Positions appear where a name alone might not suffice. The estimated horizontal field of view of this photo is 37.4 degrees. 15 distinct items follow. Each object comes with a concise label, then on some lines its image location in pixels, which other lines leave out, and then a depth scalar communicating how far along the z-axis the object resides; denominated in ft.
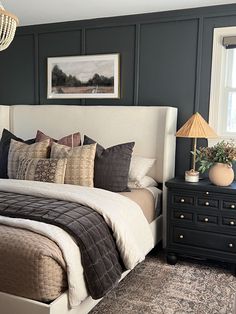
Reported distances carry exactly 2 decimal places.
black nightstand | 9.96
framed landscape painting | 13.00
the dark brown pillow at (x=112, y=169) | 10.43
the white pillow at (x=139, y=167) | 11.18
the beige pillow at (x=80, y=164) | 10.25
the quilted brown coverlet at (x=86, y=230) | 6.84
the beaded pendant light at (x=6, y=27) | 6.92
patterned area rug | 8.16
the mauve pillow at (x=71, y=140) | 11.83
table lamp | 10.64
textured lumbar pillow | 10.12
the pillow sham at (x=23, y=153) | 11.09
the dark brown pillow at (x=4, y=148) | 11.63
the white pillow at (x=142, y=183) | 11.11
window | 11.41
